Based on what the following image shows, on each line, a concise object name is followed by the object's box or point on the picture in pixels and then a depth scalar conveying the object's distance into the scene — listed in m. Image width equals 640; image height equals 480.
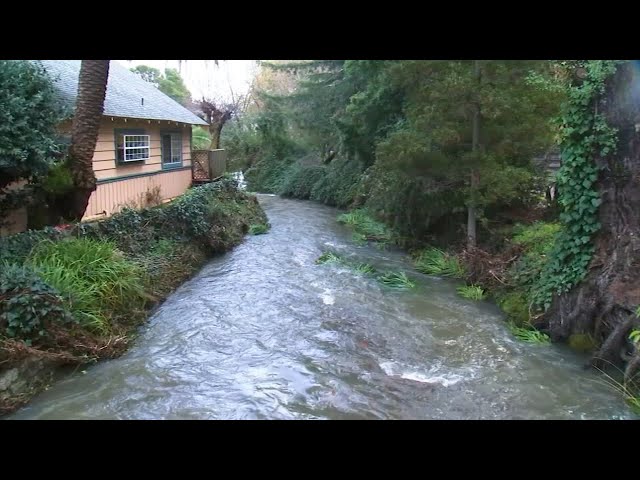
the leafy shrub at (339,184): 22.12
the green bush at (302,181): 26.14
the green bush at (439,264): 11.16
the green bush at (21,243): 7.02
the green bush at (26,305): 5.88
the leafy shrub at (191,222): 9.62
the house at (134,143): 12.17
